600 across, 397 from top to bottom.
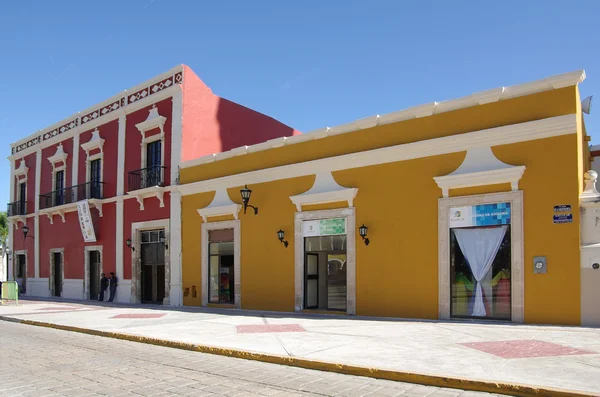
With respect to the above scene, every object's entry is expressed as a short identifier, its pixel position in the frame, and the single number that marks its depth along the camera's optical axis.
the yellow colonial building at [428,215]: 10.79
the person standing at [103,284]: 22.05
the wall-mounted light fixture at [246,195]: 16.12
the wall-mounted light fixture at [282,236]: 15.46
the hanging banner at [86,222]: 22.84
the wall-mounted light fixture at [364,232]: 13.45
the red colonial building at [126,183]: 19.86
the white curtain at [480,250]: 11.61
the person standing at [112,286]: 21.72
